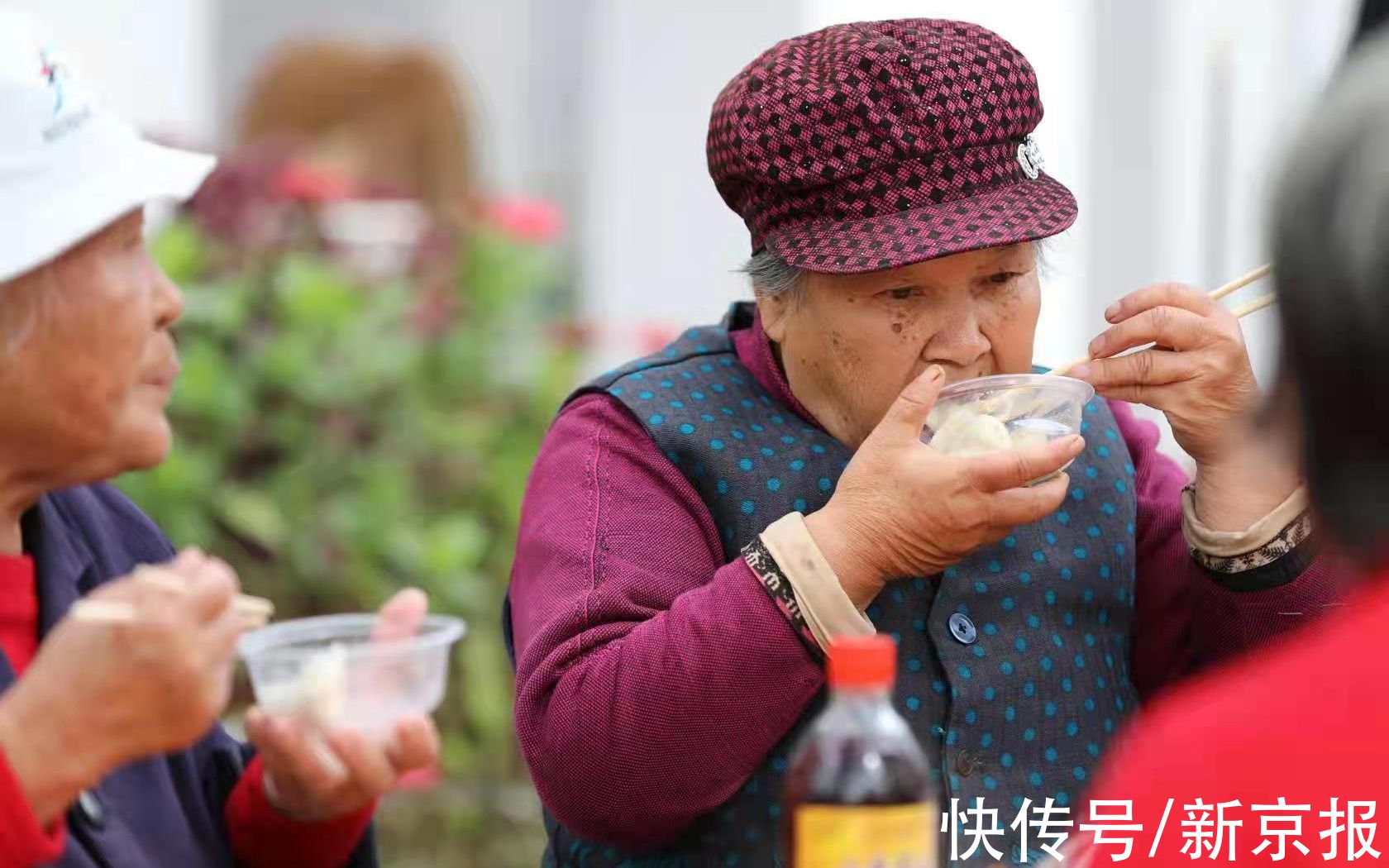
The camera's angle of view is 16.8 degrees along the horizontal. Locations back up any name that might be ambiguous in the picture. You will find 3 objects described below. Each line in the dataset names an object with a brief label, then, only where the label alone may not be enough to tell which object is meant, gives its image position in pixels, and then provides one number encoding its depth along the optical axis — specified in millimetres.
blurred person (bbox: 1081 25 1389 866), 2154
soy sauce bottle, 2263
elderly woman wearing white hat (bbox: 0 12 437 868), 2339
